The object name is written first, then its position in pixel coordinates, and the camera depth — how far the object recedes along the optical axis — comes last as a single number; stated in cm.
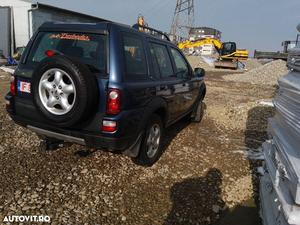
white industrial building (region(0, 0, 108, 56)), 2067
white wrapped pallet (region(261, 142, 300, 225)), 182
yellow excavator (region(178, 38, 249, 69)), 2673
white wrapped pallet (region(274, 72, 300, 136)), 215
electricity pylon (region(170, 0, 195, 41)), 6108
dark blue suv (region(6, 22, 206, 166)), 298
